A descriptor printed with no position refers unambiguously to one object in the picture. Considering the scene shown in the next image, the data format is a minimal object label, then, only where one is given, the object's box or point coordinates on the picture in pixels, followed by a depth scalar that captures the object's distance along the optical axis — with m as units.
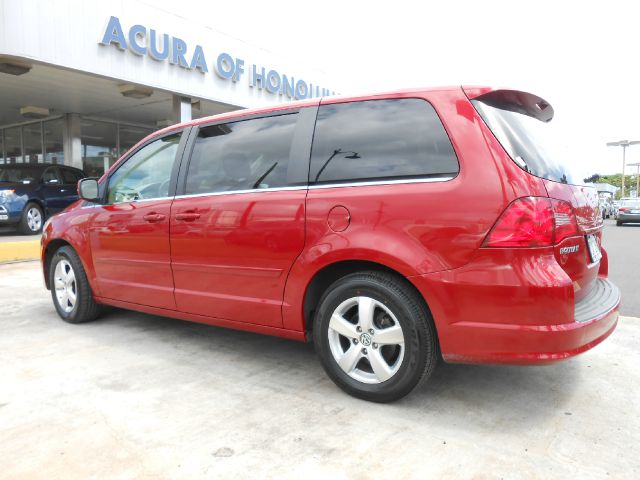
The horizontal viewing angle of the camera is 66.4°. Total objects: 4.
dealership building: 9.81
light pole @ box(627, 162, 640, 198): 69.25
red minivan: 2.29
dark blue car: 10.62
